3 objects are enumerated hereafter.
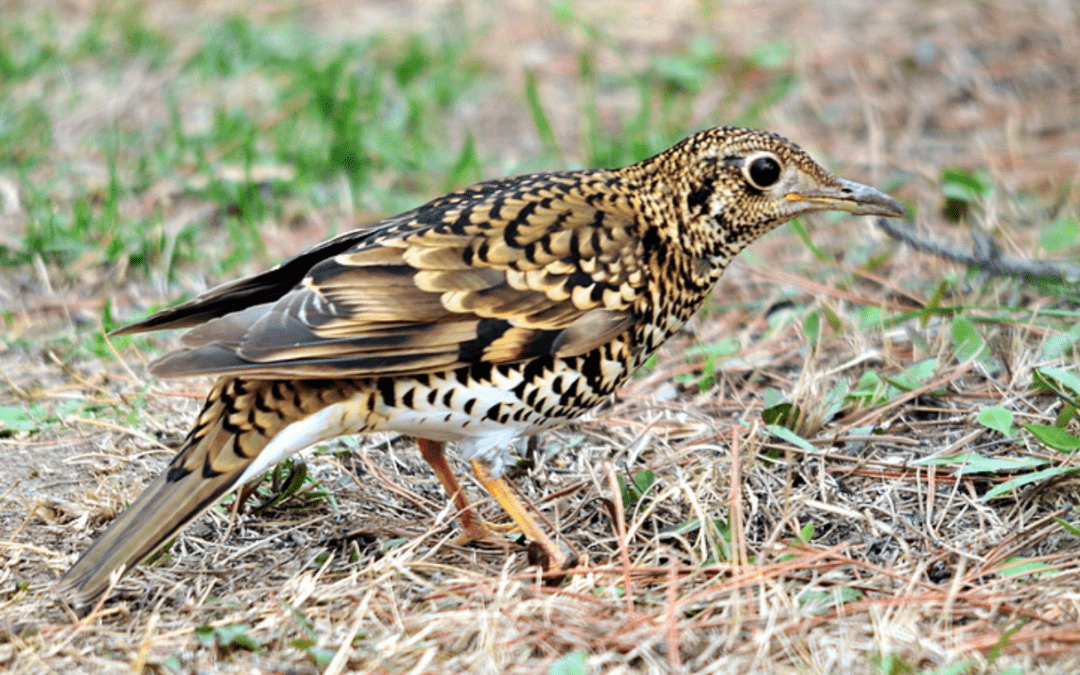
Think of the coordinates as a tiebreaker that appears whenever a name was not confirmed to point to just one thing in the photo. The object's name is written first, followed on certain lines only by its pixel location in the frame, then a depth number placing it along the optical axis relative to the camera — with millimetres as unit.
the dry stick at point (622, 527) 6711
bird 6762
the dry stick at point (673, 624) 6068
